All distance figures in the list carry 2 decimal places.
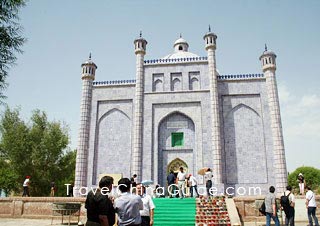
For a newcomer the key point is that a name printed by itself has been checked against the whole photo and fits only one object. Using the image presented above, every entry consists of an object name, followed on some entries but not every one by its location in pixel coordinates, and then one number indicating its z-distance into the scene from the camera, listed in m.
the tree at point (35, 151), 24.06
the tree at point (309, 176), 42.25
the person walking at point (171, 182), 15.27
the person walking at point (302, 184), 15.37
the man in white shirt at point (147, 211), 5.53
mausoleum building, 18.45
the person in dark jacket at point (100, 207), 3.86
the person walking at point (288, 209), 8.68
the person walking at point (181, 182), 14.07
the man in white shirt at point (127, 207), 4.14
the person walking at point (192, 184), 14.35
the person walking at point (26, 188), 16.41
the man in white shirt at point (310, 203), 9.41
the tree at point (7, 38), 9.04
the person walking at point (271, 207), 8.21
